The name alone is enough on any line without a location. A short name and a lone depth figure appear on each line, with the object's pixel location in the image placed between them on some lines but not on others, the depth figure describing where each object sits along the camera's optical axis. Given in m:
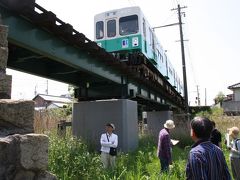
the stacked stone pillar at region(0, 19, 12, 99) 1.53
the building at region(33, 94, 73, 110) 28.96
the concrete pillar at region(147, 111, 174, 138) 16.11
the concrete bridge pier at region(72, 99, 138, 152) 7.98
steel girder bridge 4.34
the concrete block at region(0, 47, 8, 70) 1.55
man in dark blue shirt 1.84
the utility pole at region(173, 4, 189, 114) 15.62
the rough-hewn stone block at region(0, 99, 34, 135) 1.44
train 10.20
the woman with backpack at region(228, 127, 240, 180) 5.00
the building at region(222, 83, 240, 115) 30.47
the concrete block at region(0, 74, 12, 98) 1.53
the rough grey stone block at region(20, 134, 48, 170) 1.35
